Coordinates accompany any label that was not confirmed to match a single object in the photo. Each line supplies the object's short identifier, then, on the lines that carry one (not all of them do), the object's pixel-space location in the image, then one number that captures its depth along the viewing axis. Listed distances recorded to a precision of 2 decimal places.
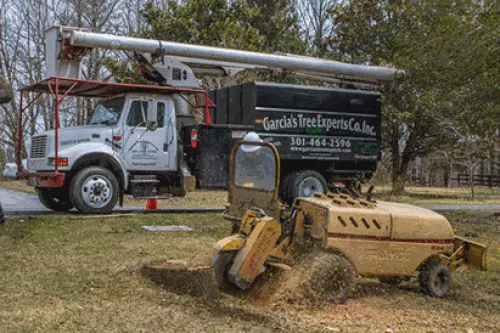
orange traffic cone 16.39
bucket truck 14.42
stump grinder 6.75
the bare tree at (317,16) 42.06
